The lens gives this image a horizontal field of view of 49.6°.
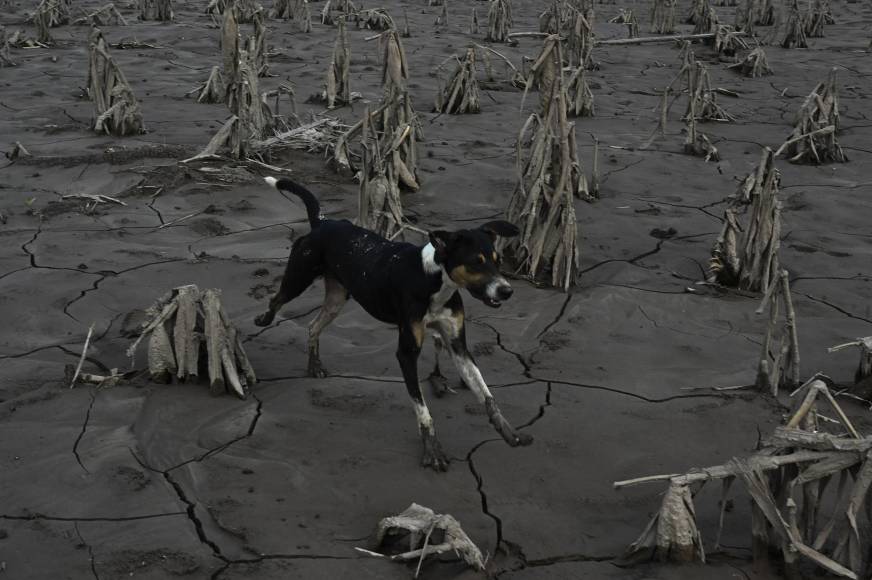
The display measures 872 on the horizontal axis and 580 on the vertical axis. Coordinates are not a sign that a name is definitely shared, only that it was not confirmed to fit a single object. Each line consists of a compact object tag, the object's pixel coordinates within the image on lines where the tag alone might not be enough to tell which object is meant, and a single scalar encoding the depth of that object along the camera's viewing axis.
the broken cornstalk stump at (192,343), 4.45
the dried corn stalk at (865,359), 4.48
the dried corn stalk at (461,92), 9.48
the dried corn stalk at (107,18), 13.69
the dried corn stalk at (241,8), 12.84
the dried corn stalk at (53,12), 12.75
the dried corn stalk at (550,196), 5.71
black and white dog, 3.76
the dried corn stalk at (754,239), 5.53
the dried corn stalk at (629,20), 13.78
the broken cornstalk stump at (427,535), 3.20
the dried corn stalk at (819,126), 8.25
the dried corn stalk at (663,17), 14.30
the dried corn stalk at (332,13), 14.43
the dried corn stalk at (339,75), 9.50
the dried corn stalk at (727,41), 12.67
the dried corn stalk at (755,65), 11.68
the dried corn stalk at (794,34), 13.54
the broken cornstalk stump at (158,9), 14.40
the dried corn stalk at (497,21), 13.13
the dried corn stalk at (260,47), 10.34
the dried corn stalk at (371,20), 13.53
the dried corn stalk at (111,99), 8.48
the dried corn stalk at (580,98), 9.38
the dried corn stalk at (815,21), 14.42
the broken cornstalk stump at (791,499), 3.05
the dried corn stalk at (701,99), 8.96
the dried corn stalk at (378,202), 6.04
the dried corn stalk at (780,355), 4.32
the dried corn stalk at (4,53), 11.35
